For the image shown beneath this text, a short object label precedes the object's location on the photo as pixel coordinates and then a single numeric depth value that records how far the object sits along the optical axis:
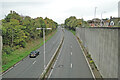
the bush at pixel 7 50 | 31.89
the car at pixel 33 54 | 31.43
